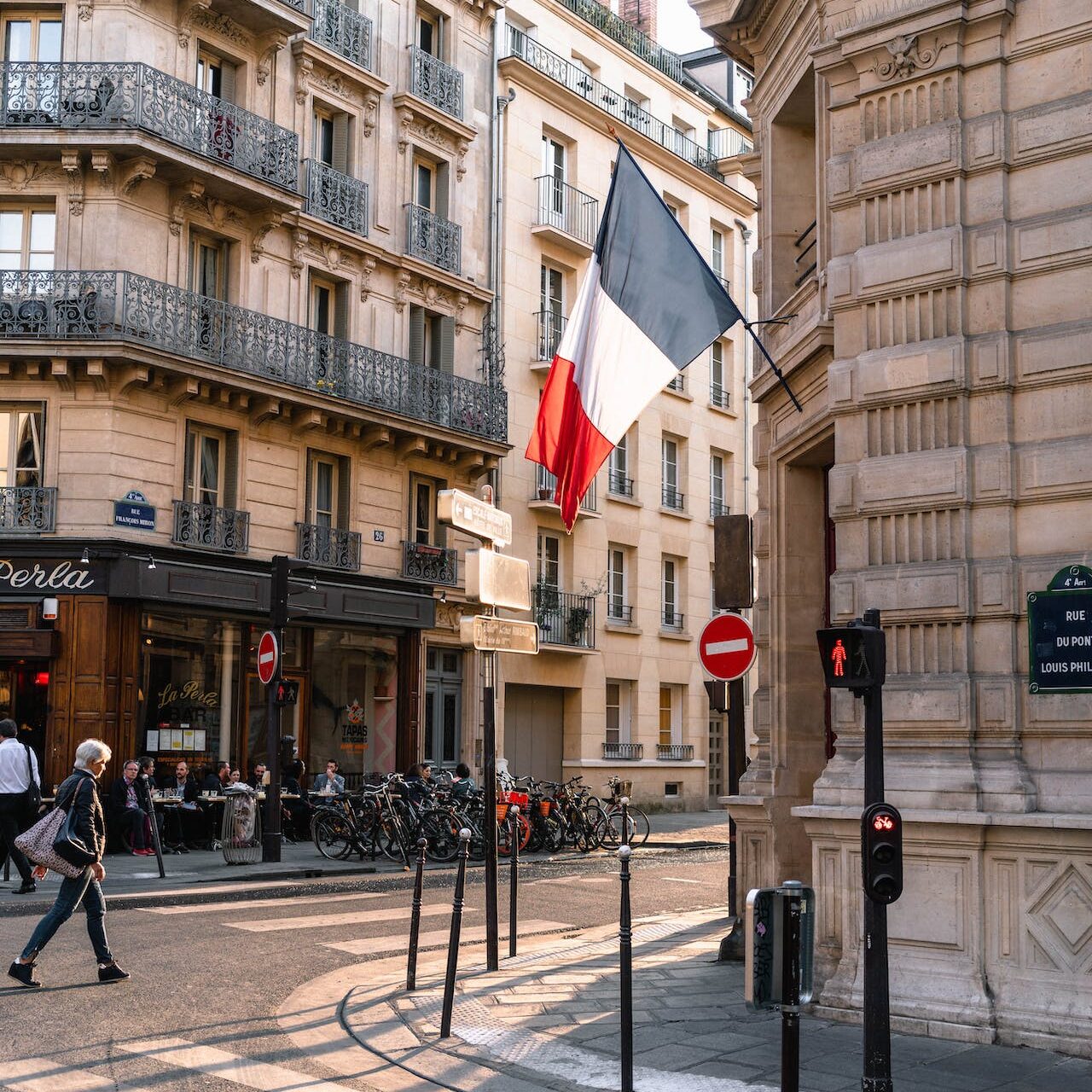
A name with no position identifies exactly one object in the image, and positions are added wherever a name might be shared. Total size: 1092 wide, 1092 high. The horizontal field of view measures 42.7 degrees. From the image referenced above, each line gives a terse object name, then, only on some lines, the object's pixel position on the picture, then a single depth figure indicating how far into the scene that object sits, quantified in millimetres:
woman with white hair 9562
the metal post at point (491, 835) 10289
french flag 10500
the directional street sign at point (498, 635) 9820
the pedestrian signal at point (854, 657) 6445
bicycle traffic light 6152
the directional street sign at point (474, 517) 9594
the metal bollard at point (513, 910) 10867
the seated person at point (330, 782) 23250
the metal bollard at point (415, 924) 9148
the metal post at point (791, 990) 5516
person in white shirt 15328
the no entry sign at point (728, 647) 11922
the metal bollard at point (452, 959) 8212
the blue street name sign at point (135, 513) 22234
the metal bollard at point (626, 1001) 6789
